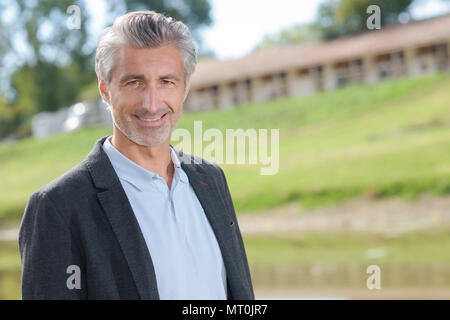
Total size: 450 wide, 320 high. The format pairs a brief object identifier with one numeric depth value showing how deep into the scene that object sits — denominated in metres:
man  1.62
